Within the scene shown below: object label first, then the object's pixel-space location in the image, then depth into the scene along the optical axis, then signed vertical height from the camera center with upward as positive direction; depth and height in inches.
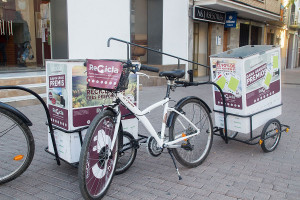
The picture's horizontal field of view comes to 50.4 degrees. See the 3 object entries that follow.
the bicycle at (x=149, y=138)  112.7 -30.0
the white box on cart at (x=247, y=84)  165.6 -10.6
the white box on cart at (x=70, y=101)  127.9 -15.4
